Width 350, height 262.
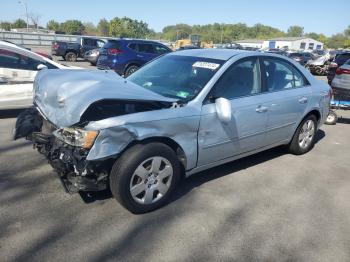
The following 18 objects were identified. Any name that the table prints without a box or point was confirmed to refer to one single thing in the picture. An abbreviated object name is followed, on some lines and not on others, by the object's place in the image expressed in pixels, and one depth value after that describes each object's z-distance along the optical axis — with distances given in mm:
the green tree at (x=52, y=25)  114688
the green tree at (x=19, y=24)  105806
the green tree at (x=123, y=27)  98875
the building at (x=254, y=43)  100031
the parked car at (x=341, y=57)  16188
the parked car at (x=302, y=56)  27184
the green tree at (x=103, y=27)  111206
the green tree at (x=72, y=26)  107300
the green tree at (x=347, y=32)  128625
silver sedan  3113
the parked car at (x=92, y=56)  19344
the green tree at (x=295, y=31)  163500
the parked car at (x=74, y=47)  21828
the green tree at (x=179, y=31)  139375
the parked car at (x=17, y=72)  6477
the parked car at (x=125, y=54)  13742
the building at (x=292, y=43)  94000
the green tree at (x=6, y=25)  92938
